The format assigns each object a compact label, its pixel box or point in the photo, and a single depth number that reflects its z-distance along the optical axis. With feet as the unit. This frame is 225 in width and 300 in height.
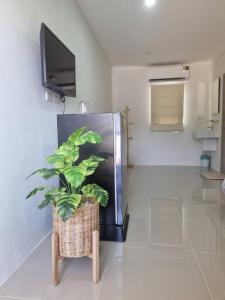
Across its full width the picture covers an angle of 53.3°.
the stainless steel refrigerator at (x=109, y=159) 6.24
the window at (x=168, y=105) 19.25
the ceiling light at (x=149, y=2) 9.31
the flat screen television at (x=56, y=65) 5.89
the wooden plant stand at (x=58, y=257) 4.36
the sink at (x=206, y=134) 16.70
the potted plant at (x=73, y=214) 4.34
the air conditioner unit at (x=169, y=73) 18.66
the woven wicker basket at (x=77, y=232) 4.34
